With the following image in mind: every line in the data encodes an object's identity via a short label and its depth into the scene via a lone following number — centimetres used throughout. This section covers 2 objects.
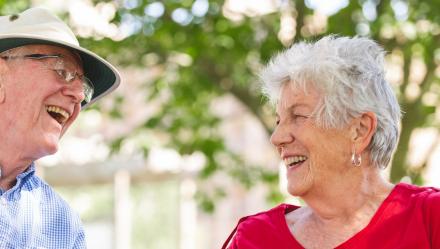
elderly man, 271
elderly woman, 281
